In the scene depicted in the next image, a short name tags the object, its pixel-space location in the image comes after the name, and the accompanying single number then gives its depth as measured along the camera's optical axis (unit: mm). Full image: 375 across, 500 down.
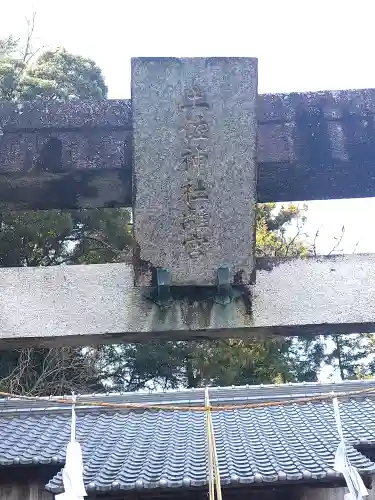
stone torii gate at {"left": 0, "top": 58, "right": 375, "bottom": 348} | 2568
